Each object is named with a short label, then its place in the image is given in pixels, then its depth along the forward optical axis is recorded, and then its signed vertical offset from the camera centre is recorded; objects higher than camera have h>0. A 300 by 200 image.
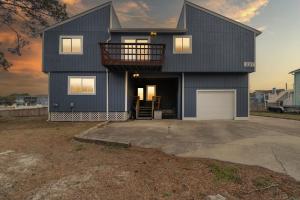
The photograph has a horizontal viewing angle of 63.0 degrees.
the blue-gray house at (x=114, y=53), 17.73 +3.34
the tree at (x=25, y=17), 18.52 +6.48
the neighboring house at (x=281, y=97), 37.47 +0.50
